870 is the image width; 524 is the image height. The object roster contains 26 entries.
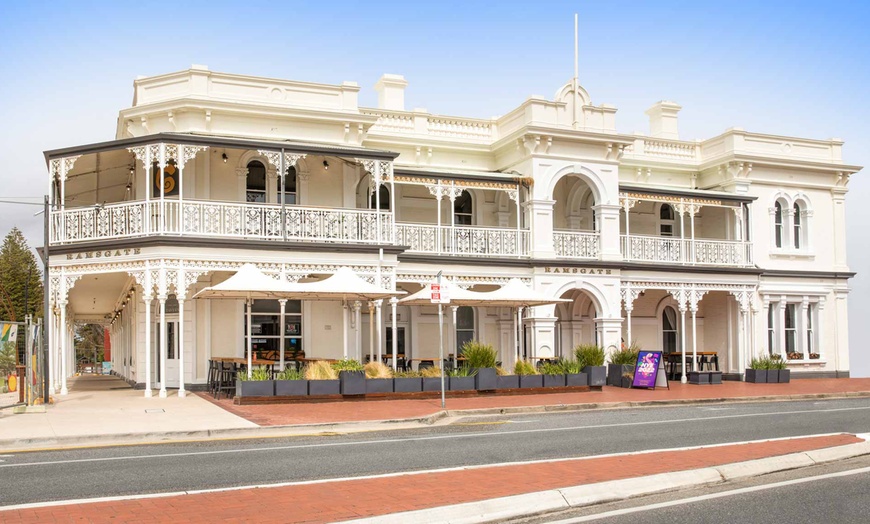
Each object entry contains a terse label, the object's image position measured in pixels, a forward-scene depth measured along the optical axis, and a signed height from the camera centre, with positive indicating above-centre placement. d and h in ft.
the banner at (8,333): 57.72 -2.15
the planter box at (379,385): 67.26 -6.97
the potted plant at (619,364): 84.58 -7.19
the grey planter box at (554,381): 75.01 -7.68
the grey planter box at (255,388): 62.64 -6.55
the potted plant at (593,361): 77.36 -6.39
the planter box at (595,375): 77.30 -7.41
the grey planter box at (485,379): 71.87 -7.11
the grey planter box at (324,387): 64.80 -6.80
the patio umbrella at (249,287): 65.21 +0.66
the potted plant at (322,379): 64.90 -6.25
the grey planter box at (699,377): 90.89 -9.14
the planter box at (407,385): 68.33 -7.09
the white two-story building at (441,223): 74.13 +6.85
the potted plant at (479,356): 73.77 -5.34
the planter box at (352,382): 65.67 -6.55
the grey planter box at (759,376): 94.32 -9.47
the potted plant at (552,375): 75.05 -7.16
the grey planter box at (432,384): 69.41 -7.14
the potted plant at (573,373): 76.23 -7.17
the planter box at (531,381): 73.92 -7.53
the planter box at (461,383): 70.59 -7.31
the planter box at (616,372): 84.48 -7.93
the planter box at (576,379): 76.13 -7.66
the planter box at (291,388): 63.62 -6.70
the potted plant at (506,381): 72.74 -7.37
